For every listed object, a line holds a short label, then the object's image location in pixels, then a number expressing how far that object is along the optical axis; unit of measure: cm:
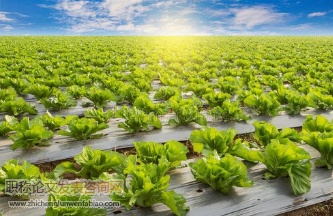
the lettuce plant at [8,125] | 357
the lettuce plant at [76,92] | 530
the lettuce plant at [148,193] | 221
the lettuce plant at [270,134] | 330
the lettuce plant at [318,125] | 337
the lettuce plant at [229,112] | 428
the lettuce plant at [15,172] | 244
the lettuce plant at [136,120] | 378
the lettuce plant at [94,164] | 265
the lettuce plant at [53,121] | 375
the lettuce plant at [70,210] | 203
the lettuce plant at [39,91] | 523
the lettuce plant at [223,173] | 244
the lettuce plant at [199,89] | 586
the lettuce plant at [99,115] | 409
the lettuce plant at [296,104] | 473
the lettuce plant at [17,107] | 430
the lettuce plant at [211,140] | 307
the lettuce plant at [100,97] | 490
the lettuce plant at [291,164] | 258
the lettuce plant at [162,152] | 278
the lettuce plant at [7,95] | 464
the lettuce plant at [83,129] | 349
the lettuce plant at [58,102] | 465
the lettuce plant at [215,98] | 496
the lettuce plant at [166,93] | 543
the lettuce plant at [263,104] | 455
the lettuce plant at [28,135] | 322
